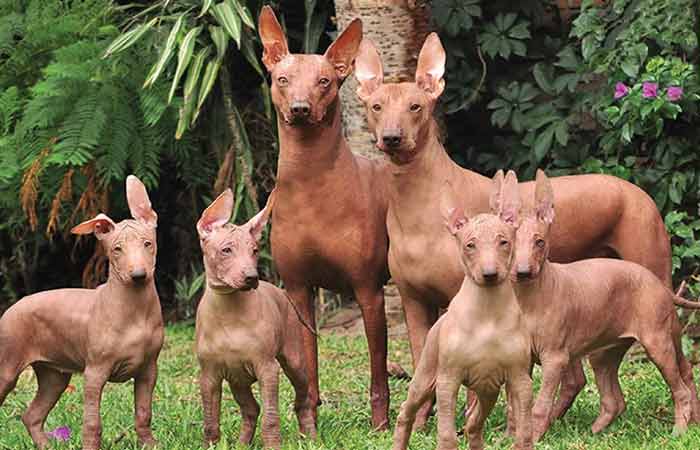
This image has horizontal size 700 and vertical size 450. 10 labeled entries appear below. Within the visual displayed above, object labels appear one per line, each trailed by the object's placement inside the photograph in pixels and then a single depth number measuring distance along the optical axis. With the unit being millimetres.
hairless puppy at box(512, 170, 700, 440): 12656
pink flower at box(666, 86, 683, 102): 18094
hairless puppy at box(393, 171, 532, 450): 10719
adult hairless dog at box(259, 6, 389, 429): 14203
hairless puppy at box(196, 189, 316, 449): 12148
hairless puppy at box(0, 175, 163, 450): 12516
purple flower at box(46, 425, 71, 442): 13922
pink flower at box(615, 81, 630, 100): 18359
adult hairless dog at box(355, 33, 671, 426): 13523
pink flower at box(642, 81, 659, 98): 18141
